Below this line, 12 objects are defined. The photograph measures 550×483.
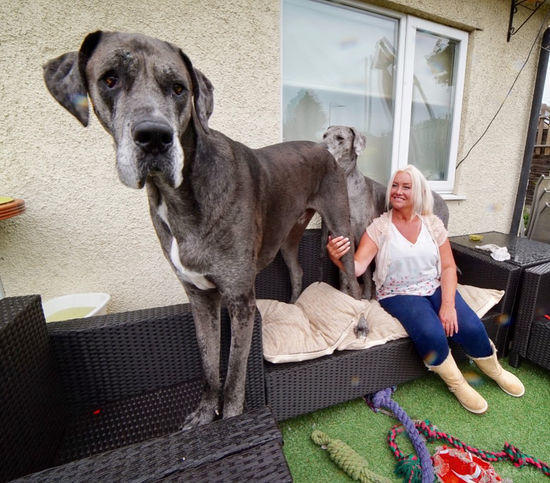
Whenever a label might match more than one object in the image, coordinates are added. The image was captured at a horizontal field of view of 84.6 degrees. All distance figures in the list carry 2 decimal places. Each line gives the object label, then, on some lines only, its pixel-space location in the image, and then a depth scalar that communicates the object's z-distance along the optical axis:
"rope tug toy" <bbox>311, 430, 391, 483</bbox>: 1.39
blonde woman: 1.83
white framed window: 2.76
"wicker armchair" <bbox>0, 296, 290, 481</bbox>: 0.77
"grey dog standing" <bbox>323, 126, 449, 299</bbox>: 2.39
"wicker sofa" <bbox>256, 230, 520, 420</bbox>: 1.62
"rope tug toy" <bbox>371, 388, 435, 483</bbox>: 1.37
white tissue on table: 2.27
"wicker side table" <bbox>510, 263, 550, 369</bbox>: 2.02
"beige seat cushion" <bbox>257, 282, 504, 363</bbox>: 1.69
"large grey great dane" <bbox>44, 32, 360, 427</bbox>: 0.91
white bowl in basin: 2.12
